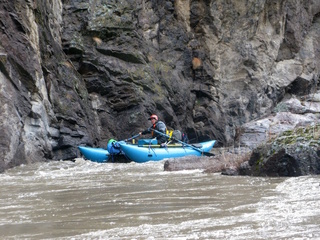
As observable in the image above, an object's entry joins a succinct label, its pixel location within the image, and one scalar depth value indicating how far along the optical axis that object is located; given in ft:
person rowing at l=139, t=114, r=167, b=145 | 92.38
